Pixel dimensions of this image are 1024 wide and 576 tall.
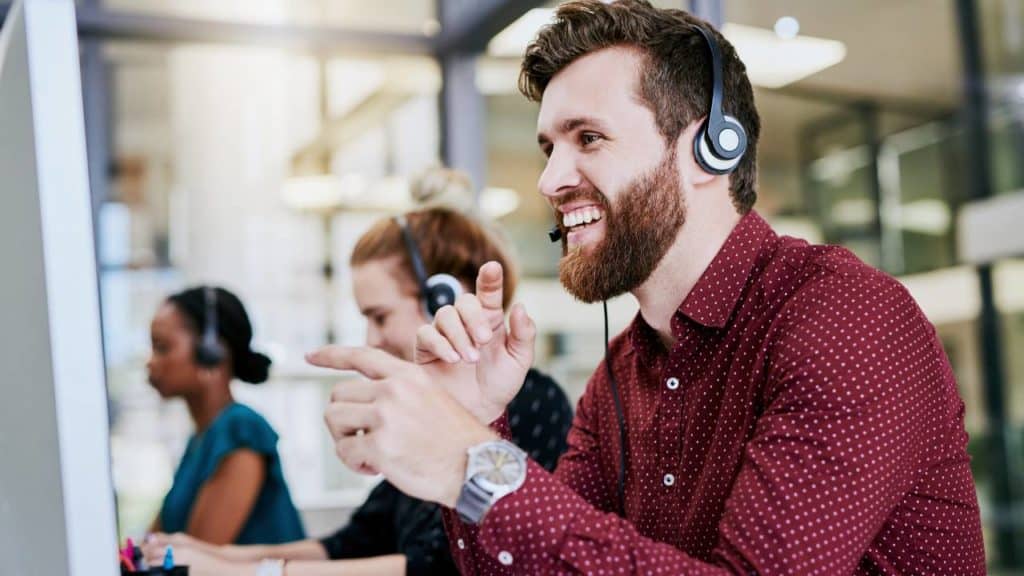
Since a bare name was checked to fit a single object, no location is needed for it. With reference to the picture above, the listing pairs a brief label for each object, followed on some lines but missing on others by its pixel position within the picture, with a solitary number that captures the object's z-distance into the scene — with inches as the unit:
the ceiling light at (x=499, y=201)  124.6
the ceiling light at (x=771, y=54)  77.2
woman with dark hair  88.4
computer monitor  24.6
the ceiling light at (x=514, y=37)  106.4
